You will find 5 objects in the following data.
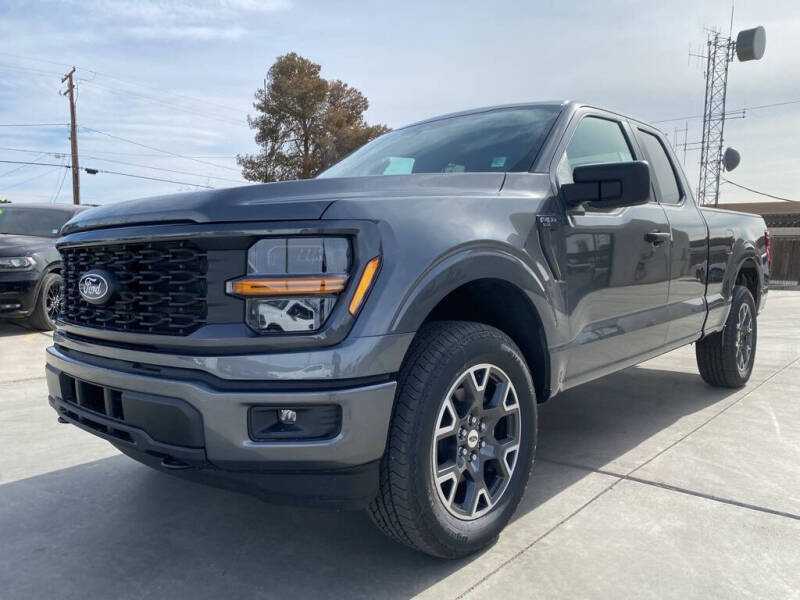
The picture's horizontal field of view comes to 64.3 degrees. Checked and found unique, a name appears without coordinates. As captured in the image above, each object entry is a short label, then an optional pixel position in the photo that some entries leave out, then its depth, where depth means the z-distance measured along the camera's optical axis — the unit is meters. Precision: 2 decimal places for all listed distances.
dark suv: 7.70
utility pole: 31.33
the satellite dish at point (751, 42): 23.67
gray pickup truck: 1.91
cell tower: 27.84
